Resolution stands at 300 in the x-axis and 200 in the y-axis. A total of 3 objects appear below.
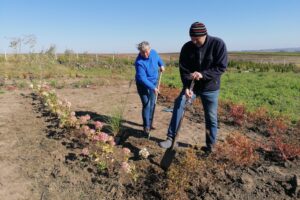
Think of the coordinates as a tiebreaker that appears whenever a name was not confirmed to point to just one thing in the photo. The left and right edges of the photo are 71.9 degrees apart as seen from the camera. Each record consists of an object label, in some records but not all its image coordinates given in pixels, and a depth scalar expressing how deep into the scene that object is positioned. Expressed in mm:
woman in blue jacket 3307
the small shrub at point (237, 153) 2700
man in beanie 2695
